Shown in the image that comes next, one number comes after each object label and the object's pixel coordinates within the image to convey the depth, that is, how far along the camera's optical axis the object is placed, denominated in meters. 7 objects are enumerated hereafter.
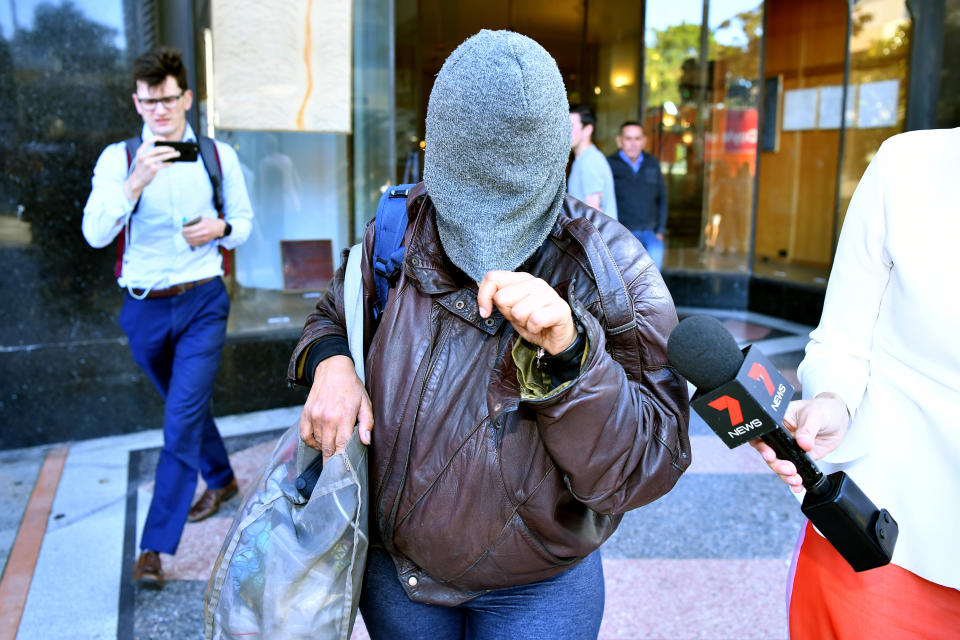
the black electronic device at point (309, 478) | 1.54
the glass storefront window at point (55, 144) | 5.04
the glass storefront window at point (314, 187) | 6.51
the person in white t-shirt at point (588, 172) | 6.91
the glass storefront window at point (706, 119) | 10.80
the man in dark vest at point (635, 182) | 8.55
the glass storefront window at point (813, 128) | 9.41
